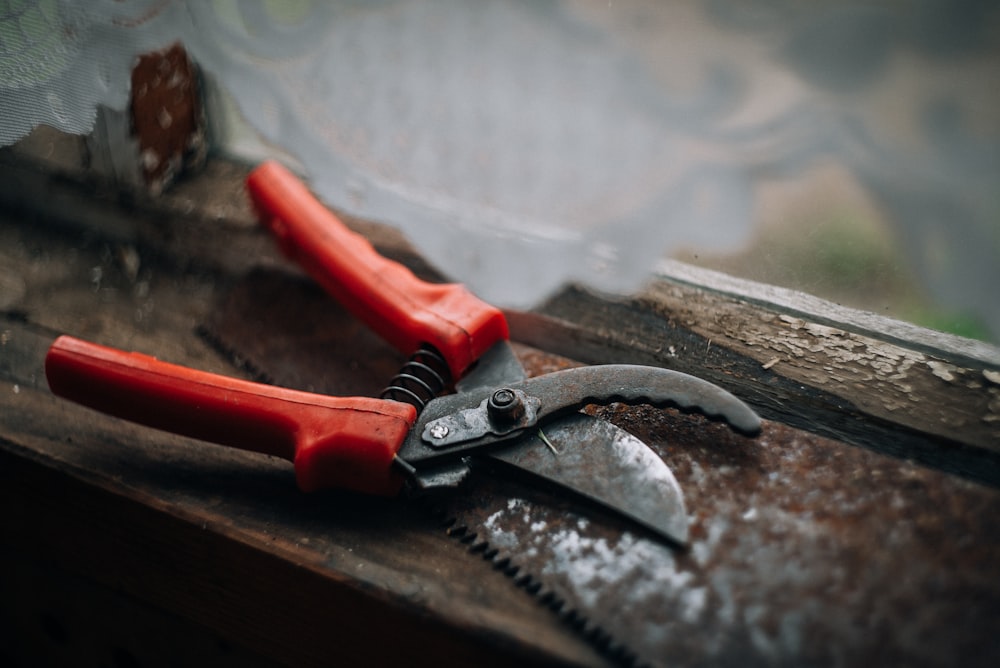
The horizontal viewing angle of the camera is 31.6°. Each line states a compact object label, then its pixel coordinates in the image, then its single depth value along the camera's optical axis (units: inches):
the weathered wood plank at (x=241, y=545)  17.8
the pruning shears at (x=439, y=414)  18.1
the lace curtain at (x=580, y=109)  17.9
